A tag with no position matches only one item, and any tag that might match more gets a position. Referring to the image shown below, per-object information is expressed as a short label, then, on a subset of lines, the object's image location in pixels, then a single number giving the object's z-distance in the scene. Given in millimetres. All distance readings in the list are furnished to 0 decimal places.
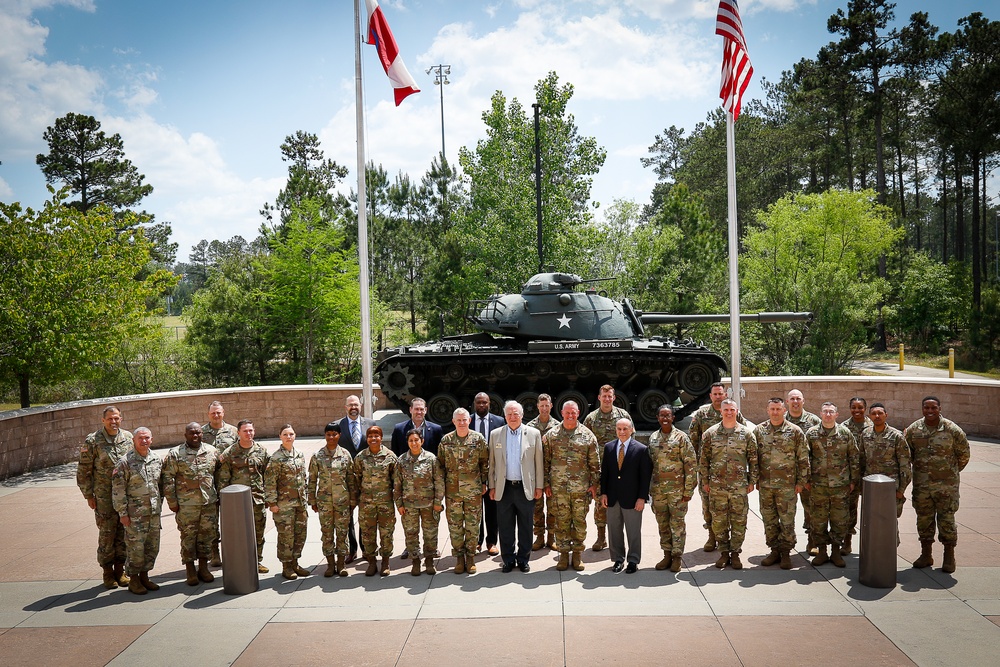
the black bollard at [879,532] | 6629
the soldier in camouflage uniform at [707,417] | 8484
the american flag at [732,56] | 11117
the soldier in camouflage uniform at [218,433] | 7555
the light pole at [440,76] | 38156
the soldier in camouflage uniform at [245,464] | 7242
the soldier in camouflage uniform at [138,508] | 6953
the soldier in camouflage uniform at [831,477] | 7227
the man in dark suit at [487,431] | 7801
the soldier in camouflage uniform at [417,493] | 7211
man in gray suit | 7336
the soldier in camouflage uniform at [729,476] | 7207
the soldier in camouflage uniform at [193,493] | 7059
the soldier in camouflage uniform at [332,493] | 7238
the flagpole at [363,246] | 11086
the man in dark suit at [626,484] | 7266
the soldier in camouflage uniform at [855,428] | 7324
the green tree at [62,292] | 12938
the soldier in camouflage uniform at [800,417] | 7633
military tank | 14359
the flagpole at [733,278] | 12086
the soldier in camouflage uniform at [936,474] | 7066
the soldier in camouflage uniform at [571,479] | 7262
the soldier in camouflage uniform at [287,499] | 7168
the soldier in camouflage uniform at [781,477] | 7176
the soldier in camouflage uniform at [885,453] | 7137
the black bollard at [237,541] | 6836
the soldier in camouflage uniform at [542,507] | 7836
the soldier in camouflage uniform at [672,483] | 7203
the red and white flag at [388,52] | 10500
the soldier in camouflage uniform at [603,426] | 8016
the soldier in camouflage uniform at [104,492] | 7105
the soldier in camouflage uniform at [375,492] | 7188
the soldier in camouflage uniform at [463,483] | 7297
